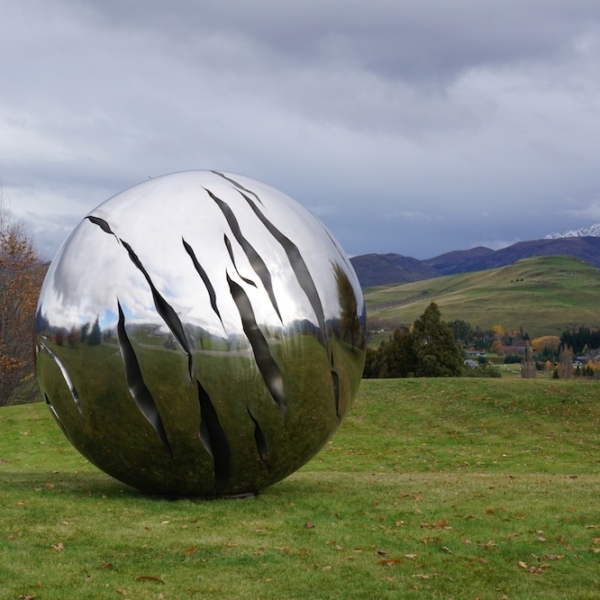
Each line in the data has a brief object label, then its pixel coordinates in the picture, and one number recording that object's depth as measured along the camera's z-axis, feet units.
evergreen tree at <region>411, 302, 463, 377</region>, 157.69
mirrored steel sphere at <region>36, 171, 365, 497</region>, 35.27
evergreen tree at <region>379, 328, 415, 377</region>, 162.81
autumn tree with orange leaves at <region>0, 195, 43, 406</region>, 149.28
